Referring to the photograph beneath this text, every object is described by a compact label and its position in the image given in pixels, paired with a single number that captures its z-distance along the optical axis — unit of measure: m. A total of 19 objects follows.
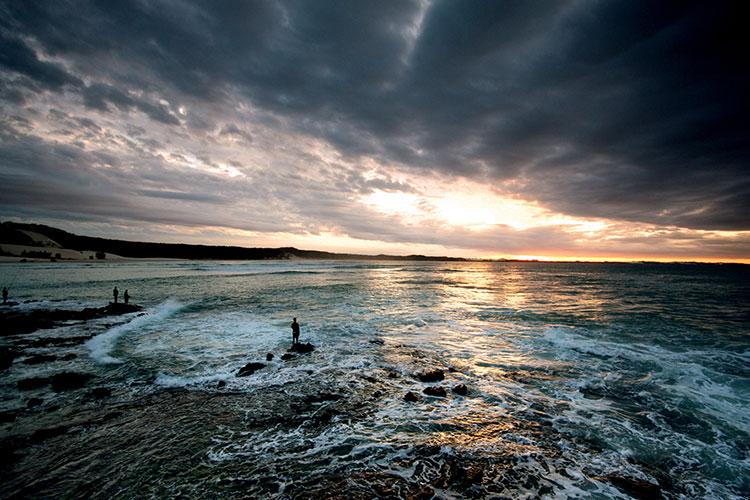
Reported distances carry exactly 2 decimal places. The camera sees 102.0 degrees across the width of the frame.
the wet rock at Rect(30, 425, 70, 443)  7.03
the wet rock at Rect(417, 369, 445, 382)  10.93
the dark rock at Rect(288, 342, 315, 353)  14.30
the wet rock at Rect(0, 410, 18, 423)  7.86
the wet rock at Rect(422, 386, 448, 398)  9.66
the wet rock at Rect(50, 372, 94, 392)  9.96
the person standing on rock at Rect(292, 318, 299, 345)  14.64
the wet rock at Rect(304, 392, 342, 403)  9.30
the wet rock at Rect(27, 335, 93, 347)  14.75
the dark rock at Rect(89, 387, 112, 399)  9.32
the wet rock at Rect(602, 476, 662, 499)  5.68
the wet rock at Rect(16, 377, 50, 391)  9.86
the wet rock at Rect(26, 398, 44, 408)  8.67
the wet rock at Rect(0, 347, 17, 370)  11.76
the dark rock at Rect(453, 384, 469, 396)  9.82
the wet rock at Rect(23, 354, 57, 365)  12.19
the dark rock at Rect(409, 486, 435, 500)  5.34
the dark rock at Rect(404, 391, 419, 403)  9.27
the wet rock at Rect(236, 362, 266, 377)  11.38
